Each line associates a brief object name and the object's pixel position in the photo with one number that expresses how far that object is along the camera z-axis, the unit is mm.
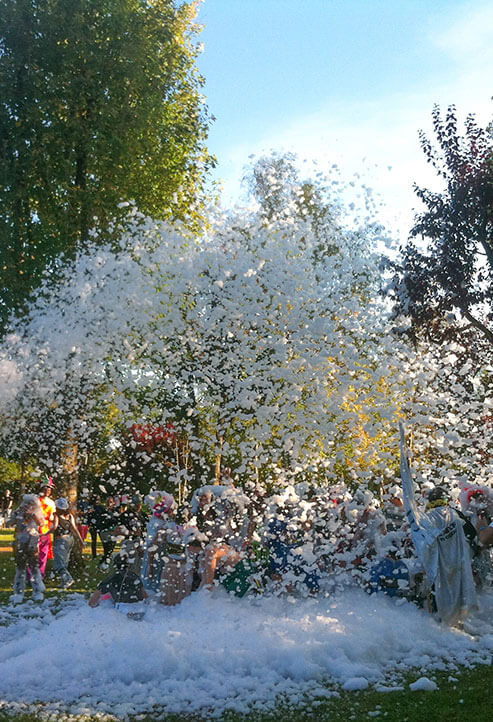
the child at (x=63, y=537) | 13133
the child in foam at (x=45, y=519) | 12484
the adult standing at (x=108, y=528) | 11820
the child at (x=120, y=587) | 8867
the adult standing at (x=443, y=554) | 7926
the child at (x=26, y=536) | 11557
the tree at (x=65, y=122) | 15062
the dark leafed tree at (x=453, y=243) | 10414
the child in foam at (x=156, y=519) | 9969
